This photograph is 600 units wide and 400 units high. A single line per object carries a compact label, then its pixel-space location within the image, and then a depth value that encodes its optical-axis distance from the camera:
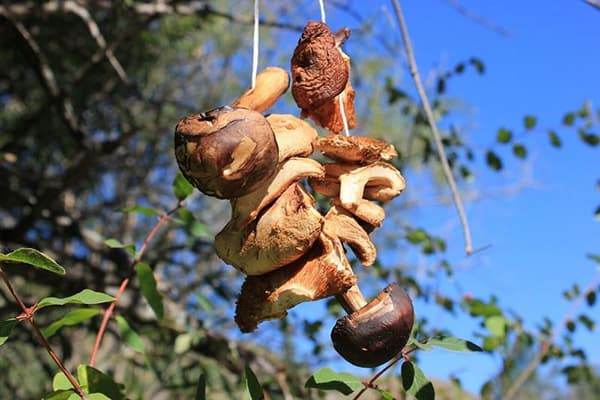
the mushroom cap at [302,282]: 0.60
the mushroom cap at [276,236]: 0.59
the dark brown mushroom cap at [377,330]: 0.59
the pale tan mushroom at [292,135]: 0.62
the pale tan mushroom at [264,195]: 0.60
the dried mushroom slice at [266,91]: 0.68
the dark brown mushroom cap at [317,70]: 0.68
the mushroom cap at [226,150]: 0.54
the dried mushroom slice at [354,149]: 0.64
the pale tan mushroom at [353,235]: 0.63
